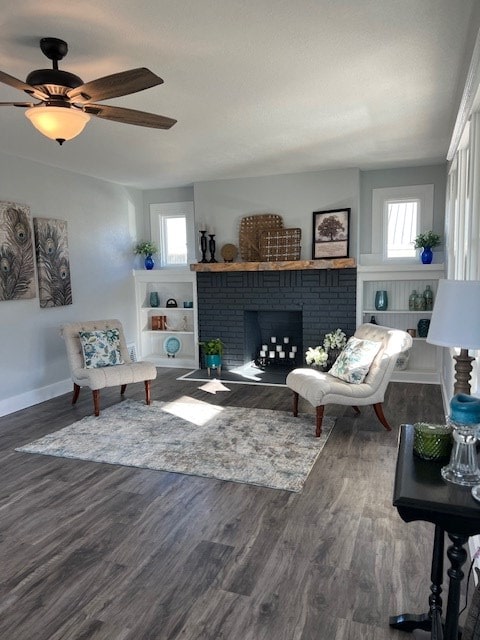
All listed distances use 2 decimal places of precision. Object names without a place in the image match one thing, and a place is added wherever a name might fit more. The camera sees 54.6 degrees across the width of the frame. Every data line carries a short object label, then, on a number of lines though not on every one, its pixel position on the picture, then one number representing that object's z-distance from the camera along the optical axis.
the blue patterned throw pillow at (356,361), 3.98
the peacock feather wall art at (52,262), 4.96
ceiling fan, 2.16
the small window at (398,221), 5.59
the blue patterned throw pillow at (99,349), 4.70
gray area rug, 3.20
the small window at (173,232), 6.72
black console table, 1.35
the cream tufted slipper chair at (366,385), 3.77
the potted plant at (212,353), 6.06
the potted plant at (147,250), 6.61
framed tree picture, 5.64
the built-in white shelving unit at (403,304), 5.50
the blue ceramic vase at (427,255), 5.39
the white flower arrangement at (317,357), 4.98
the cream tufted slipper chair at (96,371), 4.42
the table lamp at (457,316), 1.67
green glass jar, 1.64
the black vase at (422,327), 5.50
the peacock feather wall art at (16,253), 4.50
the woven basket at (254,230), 5.93
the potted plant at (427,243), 5.35
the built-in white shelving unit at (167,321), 6.66
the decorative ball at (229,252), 6.13
